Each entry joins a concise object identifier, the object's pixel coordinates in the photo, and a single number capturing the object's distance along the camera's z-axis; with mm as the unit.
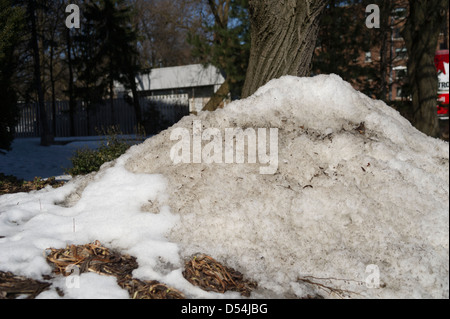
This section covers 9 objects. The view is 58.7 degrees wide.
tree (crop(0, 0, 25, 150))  6242
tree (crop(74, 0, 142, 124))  18611
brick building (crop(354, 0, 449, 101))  11019
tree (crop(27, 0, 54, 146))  12805
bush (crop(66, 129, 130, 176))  6340
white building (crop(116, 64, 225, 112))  22906
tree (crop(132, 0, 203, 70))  21391
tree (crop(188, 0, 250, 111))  13477
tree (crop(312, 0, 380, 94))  10586
